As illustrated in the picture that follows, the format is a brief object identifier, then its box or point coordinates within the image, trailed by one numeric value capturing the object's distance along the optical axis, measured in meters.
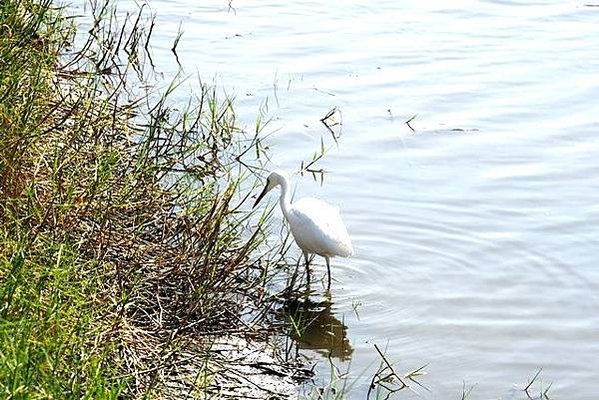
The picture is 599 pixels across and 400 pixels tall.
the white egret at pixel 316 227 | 13.27
